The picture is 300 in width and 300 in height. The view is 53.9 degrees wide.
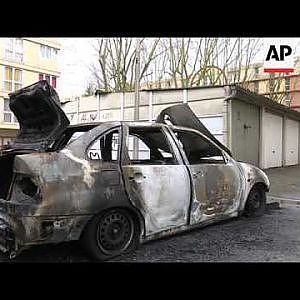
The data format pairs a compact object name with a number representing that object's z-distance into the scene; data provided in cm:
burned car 295
